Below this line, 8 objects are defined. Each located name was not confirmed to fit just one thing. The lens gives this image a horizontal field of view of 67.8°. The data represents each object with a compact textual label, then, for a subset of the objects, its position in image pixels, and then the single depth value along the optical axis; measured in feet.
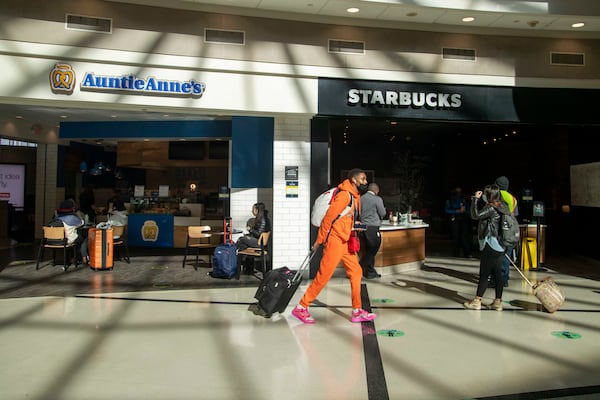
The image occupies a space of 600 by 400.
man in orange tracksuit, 15.25
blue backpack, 23.28
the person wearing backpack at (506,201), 19.58
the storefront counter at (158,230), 34.30
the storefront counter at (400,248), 25.25
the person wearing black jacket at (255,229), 23.41
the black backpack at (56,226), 24.70
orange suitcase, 25.09
